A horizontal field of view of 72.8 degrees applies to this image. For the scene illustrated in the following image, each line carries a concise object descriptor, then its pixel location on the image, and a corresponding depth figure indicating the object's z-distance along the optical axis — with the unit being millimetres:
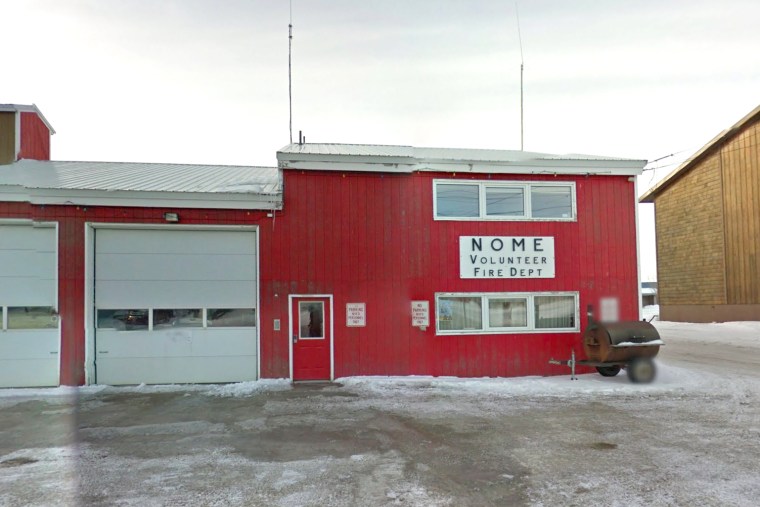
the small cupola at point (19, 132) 14859
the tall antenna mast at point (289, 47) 16484
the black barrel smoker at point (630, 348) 11328
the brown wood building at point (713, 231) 23281
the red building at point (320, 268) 11430
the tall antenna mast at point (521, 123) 20252
